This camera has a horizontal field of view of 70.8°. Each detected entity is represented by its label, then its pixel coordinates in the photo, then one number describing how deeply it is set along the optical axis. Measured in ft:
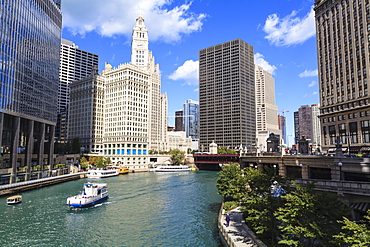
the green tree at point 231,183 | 142.10
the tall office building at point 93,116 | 629.51
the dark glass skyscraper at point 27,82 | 262.26
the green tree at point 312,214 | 75.66
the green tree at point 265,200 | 100.32
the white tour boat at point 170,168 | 549.01
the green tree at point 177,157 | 630.54
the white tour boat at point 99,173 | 406.29
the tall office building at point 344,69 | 272.10
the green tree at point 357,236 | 55.93
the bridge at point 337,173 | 115.24
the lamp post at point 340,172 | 130.41
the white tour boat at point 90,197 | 190.83
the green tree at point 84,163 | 455.22
